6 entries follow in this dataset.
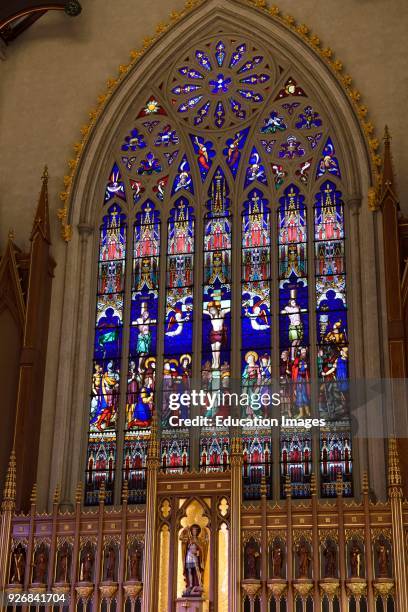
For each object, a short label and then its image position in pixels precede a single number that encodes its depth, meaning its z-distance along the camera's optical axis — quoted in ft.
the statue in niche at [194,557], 39.83
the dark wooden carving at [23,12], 56.18
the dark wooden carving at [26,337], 47.50
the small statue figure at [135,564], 41.22
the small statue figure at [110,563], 41.68
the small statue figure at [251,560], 40.24
